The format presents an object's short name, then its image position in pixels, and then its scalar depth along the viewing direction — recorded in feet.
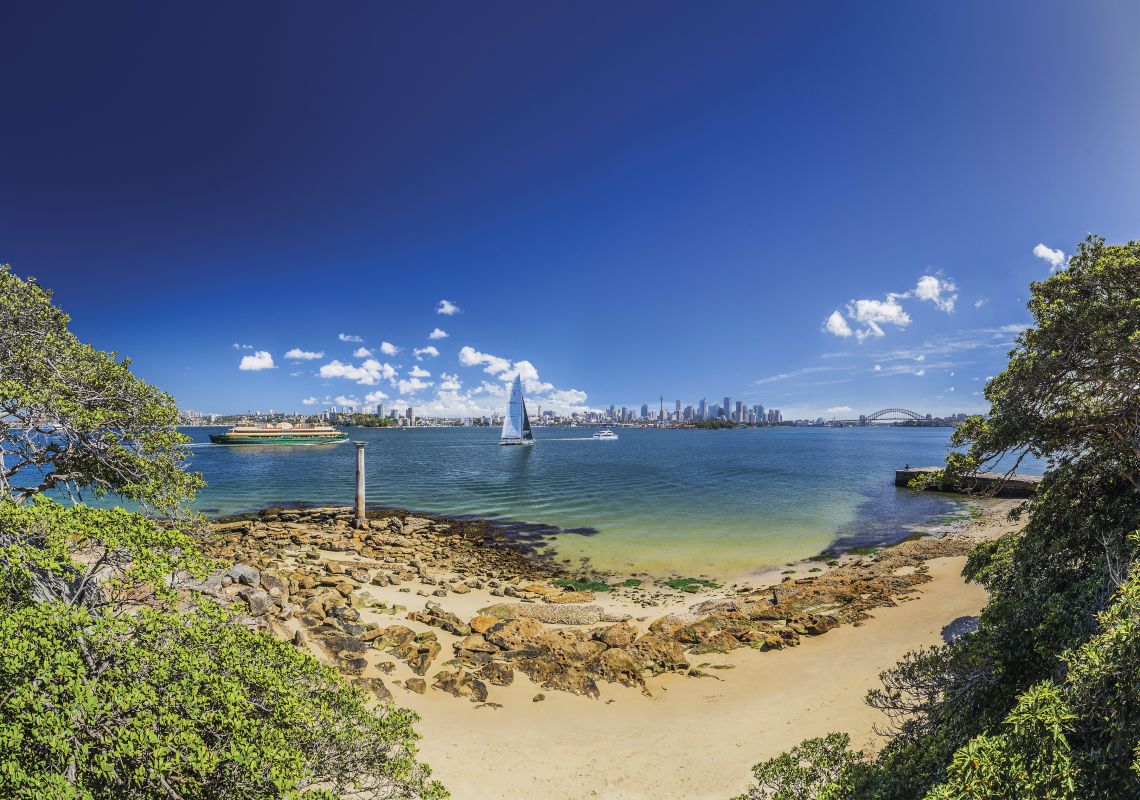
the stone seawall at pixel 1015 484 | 114.93
